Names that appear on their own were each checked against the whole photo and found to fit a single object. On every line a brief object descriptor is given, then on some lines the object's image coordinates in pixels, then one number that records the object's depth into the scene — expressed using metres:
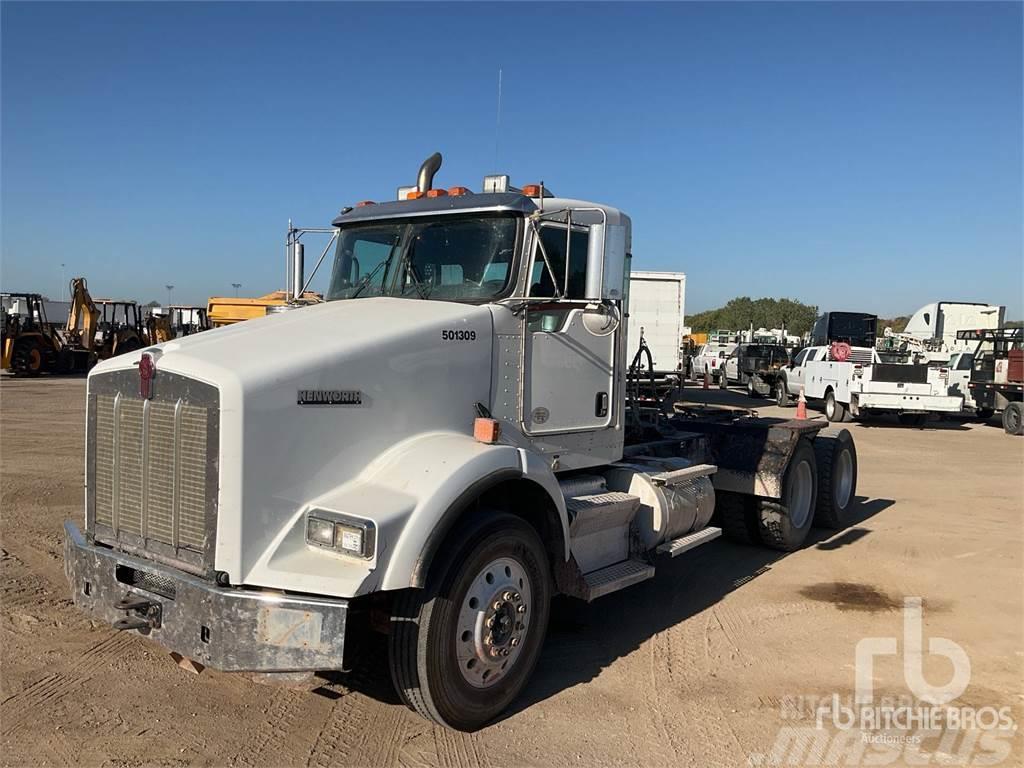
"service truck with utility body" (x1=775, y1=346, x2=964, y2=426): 19.31
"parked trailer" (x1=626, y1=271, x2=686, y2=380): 18.67
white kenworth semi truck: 3.50
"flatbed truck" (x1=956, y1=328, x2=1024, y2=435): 19.53
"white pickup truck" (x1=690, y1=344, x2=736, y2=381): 32.34
